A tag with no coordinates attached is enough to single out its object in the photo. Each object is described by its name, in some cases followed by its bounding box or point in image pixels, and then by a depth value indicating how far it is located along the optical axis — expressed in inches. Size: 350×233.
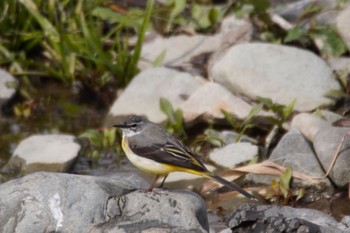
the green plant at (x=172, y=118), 424.2
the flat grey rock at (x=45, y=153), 397.1
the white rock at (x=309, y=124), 399.9
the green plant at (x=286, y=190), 364.5
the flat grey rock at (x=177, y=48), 494.9
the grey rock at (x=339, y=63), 450.6
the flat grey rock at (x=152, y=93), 446.6
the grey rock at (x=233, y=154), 396.2
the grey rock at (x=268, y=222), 298.7
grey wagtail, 317.7
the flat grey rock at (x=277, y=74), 431.2
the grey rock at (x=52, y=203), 301.3
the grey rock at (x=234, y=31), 484.7
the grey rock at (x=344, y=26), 461.7
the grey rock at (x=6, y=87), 470.6
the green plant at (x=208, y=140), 413.1
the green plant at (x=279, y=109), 410.9
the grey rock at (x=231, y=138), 414.9
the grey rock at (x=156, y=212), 298.7
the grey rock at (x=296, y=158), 377.1
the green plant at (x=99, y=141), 424.2
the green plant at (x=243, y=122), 412.8
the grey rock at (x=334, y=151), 369.1
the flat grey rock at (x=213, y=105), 426.9
